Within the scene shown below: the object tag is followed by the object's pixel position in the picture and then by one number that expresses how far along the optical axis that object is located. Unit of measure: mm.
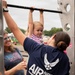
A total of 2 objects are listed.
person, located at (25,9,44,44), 2457
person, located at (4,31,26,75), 2228
